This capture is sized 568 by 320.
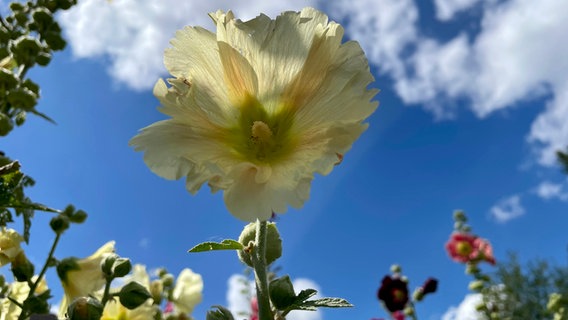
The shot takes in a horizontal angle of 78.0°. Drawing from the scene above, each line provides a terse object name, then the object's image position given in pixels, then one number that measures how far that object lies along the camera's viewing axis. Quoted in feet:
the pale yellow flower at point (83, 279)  0.87
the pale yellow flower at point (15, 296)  0.86
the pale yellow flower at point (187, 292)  1.26
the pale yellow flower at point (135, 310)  0.91
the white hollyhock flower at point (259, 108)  0.48
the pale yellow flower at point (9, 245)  0.84
